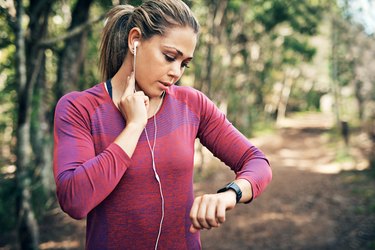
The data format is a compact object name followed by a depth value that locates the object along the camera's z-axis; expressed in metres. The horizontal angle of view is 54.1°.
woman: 1.36
